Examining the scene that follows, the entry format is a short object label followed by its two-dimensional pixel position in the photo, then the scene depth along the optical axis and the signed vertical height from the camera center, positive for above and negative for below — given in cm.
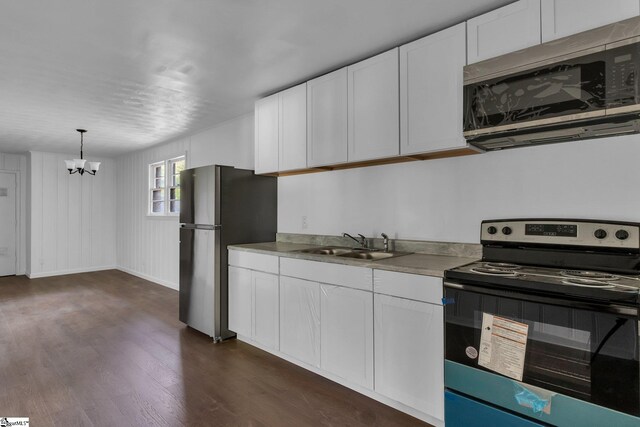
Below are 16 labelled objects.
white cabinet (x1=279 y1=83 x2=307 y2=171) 322 +80
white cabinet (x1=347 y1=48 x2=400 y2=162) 255 +80
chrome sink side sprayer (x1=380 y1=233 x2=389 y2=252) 289 -24
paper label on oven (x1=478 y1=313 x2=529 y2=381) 166 -65
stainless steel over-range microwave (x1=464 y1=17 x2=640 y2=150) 161 +62
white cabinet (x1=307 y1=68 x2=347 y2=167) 290 +80
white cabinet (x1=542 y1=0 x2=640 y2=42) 170 +100
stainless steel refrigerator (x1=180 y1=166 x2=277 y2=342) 355 -16
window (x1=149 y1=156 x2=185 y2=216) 596 +47
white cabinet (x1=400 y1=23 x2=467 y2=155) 221 +80
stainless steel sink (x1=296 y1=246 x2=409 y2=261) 283 -34
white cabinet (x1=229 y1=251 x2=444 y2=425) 205 -79
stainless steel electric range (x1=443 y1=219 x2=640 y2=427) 145 -54
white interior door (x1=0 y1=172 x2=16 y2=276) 700 -20
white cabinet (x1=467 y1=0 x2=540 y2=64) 194 +105
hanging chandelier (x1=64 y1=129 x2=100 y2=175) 519 +73
